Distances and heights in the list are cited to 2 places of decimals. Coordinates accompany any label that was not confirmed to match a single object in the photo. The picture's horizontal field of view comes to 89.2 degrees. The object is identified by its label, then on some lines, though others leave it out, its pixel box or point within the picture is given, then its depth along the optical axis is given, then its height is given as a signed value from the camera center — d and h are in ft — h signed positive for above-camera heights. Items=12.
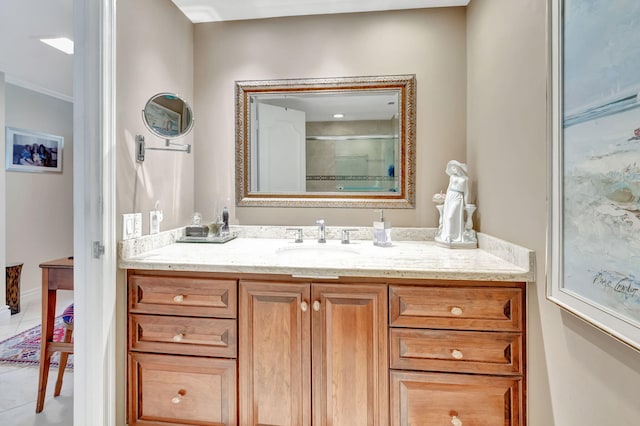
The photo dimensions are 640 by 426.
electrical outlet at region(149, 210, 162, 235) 5.65 -0.21
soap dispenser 6.24 -0.47
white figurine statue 5.76 -0.02
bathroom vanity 4.28 -1.81
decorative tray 6.28 -0.60
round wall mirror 5.51 +1.67
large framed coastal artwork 2.42 +0.41
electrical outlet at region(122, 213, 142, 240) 5.03 -0.26
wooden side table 5.79 -1.78
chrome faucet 6.54 -0.44
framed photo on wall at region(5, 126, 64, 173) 11.29 +2.16
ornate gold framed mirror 6.70 +1.43
